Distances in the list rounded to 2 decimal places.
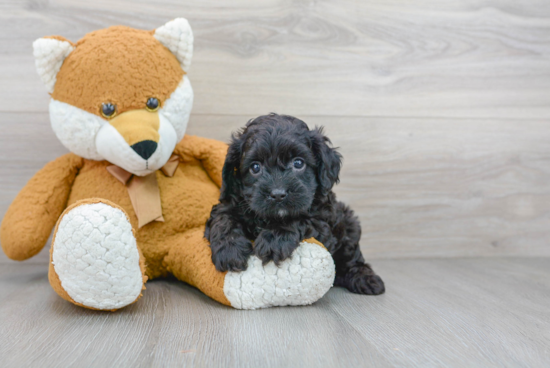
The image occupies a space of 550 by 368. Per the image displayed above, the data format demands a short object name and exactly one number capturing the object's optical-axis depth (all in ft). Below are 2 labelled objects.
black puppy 1.95
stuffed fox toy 1.83
